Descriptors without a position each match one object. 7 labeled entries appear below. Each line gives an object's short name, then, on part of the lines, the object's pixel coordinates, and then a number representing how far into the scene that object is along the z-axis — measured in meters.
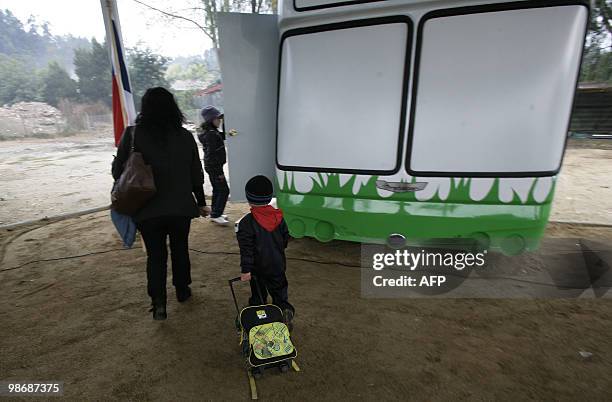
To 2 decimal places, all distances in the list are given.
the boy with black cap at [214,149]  4.52
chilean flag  3.71
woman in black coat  2.43
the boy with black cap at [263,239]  2.29
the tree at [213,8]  12.12
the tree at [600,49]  12.61
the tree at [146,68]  28.66
